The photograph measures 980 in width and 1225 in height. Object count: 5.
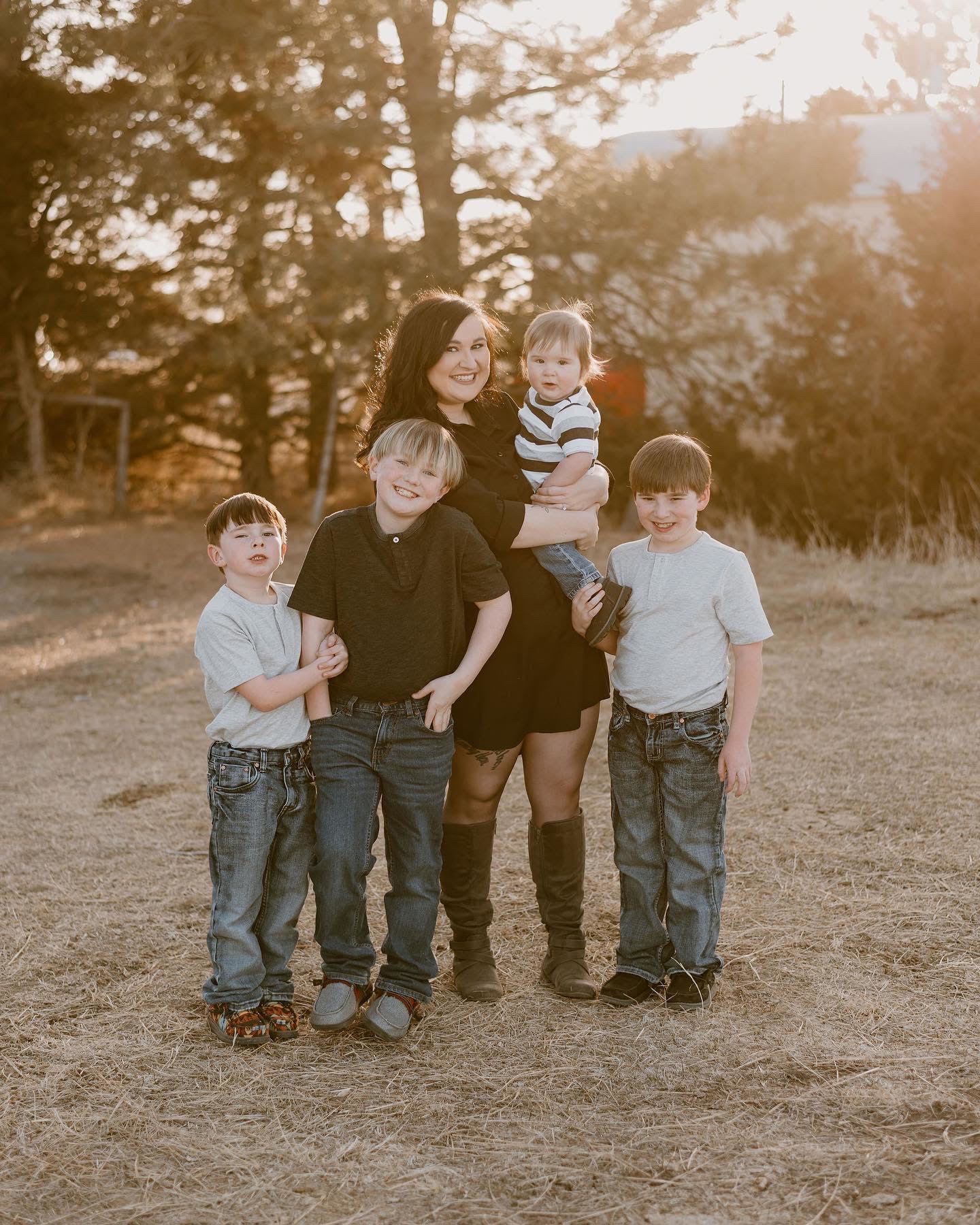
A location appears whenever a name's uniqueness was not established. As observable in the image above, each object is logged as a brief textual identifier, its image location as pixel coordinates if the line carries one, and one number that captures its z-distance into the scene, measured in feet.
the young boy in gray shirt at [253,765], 9.21
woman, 9.47
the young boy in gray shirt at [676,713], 9.63
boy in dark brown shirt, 9.24
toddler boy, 9.72
